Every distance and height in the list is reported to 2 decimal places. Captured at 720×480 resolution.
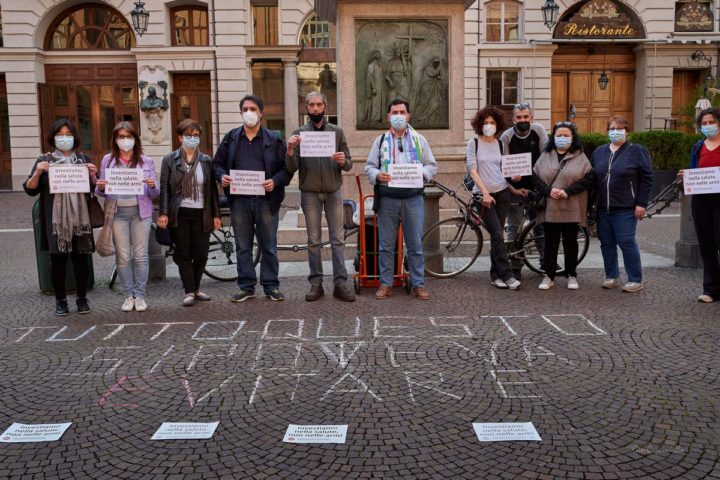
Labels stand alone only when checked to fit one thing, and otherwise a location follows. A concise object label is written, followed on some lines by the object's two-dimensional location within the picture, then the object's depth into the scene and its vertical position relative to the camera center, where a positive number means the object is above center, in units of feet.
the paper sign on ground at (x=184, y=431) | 12.65 -5.26
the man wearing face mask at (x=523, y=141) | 25.89 +0.43
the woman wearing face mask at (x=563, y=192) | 24.63 -1.48
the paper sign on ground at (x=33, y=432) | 12.67 -5.29
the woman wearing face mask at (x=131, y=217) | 22.47 -2.05
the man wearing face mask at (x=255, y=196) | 23.27 -1.18
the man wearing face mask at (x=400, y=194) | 23.39 -1.41
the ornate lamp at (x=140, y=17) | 75.61 +15.96
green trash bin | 25.64 -4.40
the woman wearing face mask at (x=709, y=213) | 23.11 -2.24
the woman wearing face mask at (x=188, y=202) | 23.24 -1.60
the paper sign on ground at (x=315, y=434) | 12.47 -5.28
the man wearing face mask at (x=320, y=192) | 23.11 -1.32
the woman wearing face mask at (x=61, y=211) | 21.72 -1.72
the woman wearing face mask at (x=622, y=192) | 24.39 -1.52
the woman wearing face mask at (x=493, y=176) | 25.22 -0.89
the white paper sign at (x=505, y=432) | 12.42 -5.27
